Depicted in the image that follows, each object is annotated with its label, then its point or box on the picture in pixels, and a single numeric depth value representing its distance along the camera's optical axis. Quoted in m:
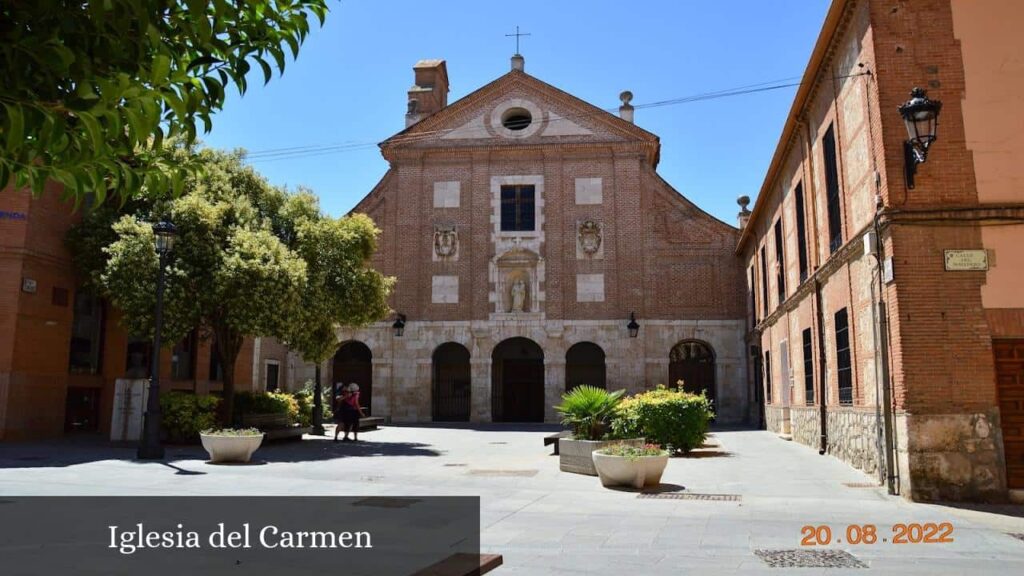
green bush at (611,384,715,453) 15.57
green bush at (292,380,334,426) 25.27
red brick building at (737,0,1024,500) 10.20
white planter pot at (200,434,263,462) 14.01
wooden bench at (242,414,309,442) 19.31
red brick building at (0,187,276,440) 18.25
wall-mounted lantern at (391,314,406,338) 30.72
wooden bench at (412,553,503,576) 5.55
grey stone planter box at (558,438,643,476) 13.21
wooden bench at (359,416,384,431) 25.06
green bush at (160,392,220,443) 18.05
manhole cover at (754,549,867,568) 6.52
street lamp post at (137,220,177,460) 14.98
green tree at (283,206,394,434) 20.20
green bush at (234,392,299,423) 21.36
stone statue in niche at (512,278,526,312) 31.02
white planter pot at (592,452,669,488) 11.18
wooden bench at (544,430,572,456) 16.81
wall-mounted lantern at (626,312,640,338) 29.91
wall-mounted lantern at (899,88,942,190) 9.97
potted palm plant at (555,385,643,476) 13.50
